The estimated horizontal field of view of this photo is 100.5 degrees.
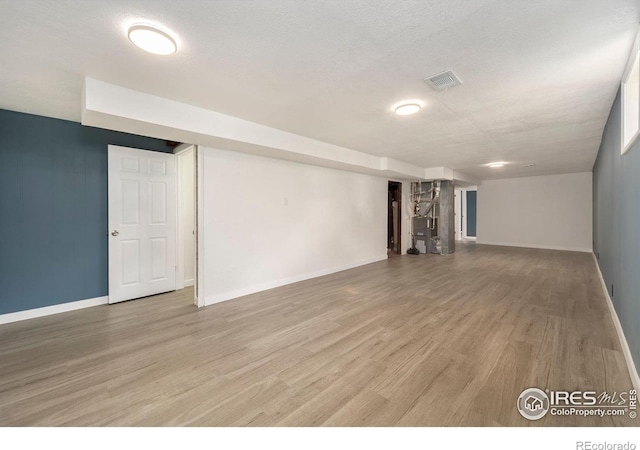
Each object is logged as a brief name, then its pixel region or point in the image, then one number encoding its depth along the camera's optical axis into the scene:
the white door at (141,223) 3.64
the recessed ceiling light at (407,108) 2.94
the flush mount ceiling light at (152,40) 1.74
